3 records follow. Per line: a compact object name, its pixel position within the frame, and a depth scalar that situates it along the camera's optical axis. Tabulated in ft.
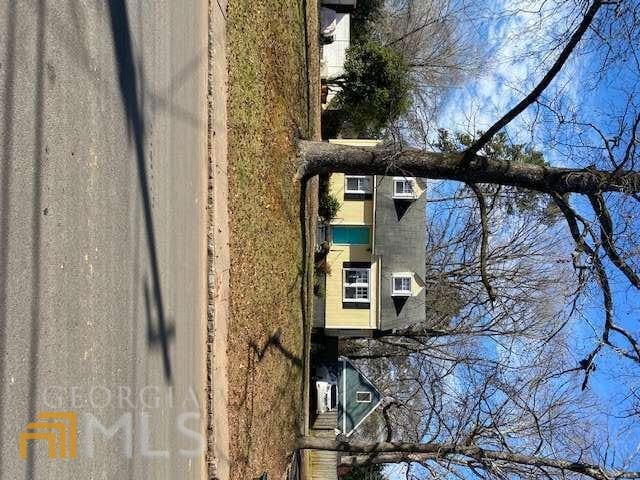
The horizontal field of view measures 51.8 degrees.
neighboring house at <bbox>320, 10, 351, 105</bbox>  80.74
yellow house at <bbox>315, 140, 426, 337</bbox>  76.23
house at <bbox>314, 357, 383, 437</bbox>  83.51
